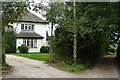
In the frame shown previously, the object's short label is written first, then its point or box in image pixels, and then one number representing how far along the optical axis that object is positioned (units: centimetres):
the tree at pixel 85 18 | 546
